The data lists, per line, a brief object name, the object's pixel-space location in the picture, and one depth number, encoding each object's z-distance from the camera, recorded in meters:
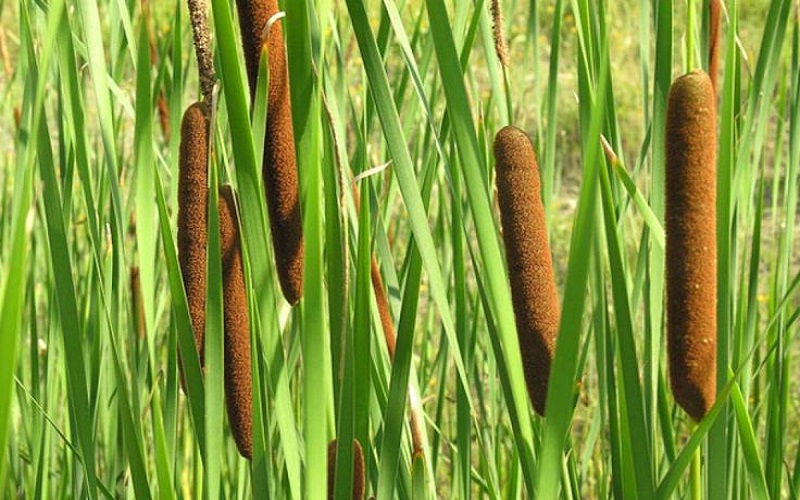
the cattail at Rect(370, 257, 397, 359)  1.33
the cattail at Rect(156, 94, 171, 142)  2.05
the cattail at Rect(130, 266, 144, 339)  1.72
